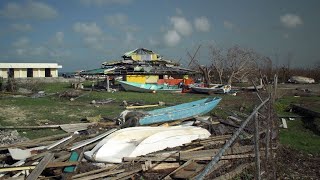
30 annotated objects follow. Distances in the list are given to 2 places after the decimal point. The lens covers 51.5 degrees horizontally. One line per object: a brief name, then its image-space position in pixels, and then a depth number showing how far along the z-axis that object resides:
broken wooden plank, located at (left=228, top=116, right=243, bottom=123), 14.44
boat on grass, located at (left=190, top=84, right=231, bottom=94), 30.55
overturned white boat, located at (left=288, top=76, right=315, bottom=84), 46.93
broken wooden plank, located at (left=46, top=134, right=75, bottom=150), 9.96
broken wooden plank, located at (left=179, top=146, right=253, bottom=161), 8.40
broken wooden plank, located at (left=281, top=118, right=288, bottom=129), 14.34
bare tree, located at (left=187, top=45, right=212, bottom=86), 39.64
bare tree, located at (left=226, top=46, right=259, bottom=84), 42.94
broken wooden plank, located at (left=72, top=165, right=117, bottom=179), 7.43
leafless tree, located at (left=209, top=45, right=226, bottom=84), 43.84
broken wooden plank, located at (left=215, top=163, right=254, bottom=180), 7.53
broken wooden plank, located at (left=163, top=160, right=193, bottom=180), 7.52
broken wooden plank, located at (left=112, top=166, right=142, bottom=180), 7.55
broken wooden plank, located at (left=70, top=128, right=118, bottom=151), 9.77
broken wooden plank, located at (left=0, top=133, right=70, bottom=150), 10.09
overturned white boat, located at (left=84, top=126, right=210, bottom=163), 8.77
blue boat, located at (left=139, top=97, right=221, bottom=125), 13.12
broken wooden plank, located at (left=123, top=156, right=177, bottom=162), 8.41
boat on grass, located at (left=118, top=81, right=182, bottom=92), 33.67
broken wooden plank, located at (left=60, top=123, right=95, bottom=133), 13.25
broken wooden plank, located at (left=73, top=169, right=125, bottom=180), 7.35
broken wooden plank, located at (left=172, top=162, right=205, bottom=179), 7.48
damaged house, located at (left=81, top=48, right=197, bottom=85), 39.53
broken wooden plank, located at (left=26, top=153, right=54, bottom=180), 7.23
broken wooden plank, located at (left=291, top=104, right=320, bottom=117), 16.13
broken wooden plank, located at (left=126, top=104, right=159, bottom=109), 20.48
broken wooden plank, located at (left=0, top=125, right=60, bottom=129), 13.87
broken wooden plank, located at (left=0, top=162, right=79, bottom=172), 7.67
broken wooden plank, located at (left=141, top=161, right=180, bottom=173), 8.09
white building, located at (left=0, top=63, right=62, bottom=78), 60.84
